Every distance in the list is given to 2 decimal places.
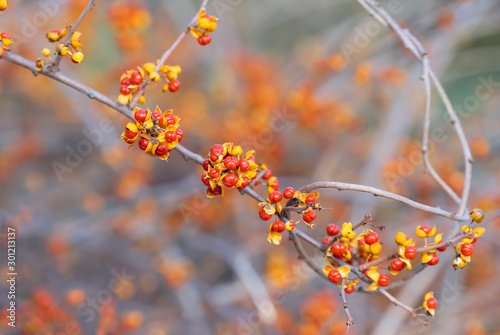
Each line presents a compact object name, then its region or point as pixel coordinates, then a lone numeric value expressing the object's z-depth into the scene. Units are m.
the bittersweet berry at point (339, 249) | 0.79
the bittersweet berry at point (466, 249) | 0.78
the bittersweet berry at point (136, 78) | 0.81
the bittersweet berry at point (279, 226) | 0.79
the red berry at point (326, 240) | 0.81
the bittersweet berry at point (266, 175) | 0.82
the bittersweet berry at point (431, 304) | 0.80
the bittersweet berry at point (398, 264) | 0.80
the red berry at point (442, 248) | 0.79
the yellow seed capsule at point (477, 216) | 0.79
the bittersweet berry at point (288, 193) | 0.80
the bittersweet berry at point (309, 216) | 0.79
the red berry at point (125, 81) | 0.81
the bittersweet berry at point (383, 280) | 0.79
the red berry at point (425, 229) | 0.80
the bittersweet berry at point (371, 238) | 0.79
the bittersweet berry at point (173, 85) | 0.83
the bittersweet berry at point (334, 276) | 0.79
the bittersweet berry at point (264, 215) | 0.79
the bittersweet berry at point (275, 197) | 0.79
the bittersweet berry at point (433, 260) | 0.79
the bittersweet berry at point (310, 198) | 0.79
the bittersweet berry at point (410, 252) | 0.79
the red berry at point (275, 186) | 0.81
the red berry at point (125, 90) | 0.80
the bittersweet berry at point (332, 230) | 0.80
